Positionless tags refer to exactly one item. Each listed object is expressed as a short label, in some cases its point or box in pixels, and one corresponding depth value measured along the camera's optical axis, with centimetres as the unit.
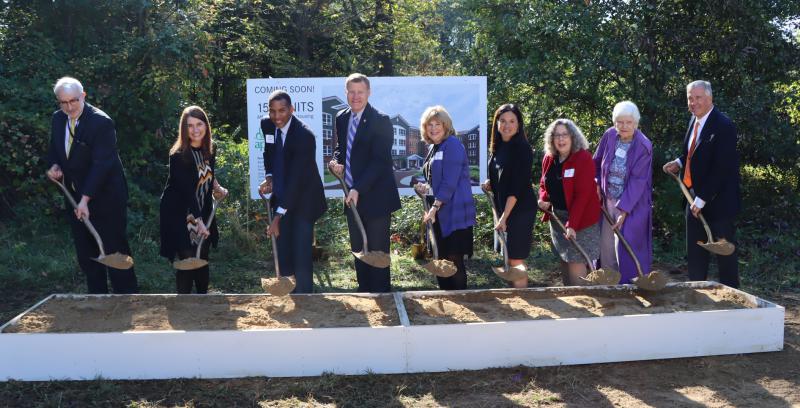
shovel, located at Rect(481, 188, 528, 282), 483
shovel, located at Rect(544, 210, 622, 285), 484
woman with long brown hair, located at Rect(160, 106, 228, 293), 488
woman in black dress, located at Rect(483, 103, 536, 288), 478
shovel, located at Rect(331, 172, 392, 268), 473
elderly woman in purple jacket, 505
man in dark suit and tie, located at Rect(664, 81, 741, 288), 495
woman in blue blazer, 475
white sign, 704
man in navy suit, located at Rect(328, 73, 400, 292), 480
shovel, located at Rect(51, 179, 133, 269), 464
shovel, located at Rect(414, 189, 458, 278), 468
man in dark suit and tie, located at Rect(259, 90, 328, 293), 476
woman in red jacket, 489
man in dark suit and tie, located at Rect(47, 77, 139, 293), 474
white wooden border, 387
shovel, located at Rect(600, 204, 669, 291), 467
